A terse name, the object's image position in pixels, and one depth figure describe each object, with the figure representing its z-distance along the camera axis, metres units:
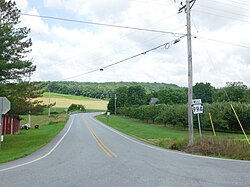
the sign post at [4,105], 17.00
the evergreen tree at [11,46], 26.62
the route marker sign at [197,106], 21.75
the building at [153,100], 132.06
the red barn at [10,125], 44.60
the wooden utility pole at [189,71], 22.68
